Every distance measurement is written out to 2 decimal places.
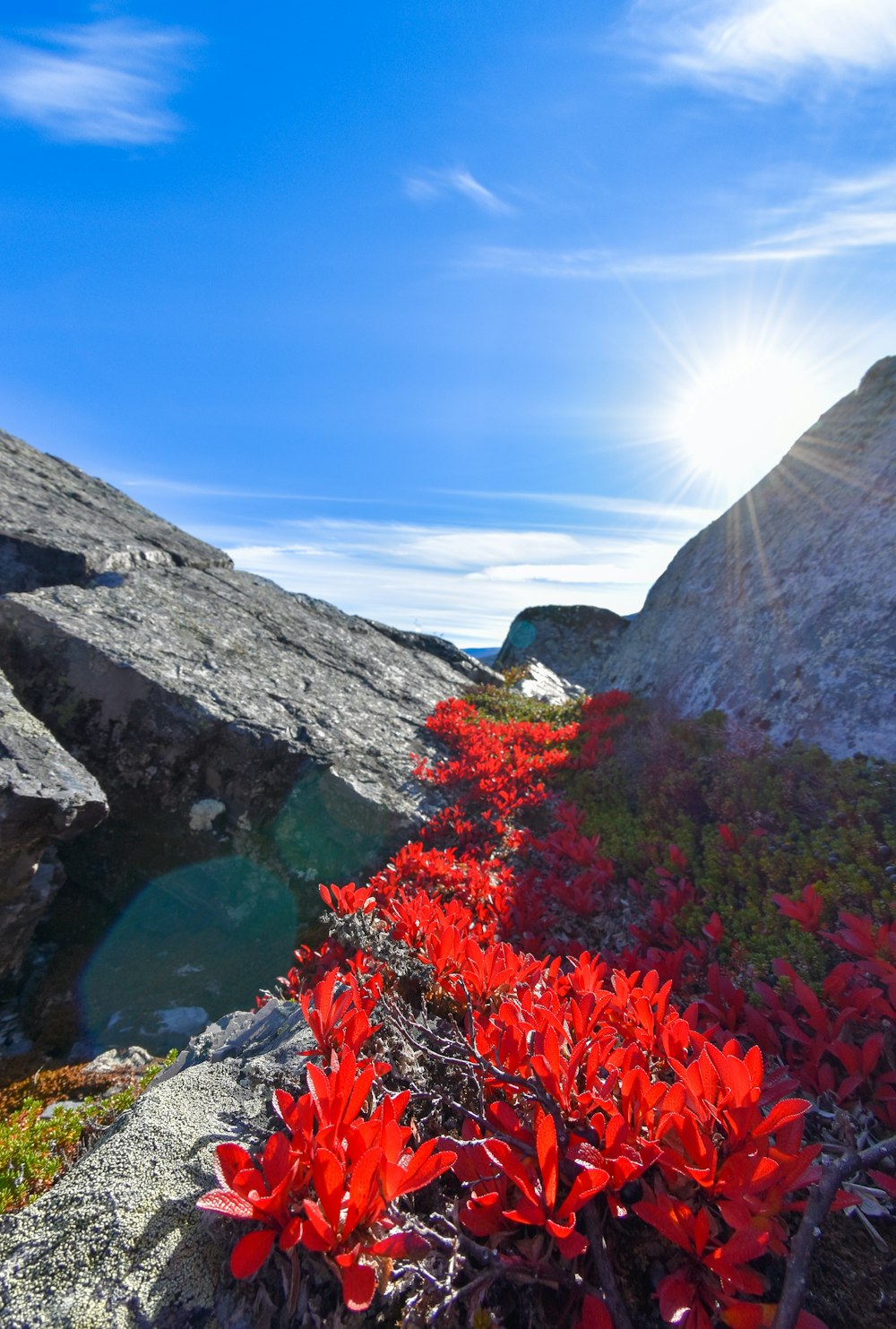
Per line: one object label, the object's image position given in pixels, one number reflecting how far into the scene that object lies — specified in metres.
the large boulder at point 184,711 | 4.22
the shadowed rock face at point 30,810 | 3.04
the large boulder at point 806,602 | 4.09
